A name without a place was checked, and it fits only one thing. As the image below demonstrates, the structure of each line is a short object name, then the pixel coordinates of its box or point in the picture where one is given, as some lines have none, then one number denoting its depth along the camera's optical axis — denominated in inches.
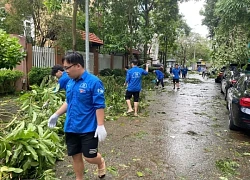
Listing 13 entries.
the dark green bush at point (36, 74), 346.4
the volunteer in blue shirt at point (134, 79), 230.8
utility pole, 269.2
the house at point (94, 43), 605.1
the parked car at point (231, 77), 324.0
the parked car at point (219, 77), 693.3
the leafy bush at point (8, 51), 183.4
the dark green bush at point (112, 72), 544.5
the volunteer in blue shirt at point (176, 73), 469.0
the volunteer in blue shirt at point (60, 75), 142.4
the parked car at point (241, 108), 168.0
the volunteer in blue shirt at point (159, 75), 543.5
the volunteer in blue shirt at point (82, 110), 91.1
